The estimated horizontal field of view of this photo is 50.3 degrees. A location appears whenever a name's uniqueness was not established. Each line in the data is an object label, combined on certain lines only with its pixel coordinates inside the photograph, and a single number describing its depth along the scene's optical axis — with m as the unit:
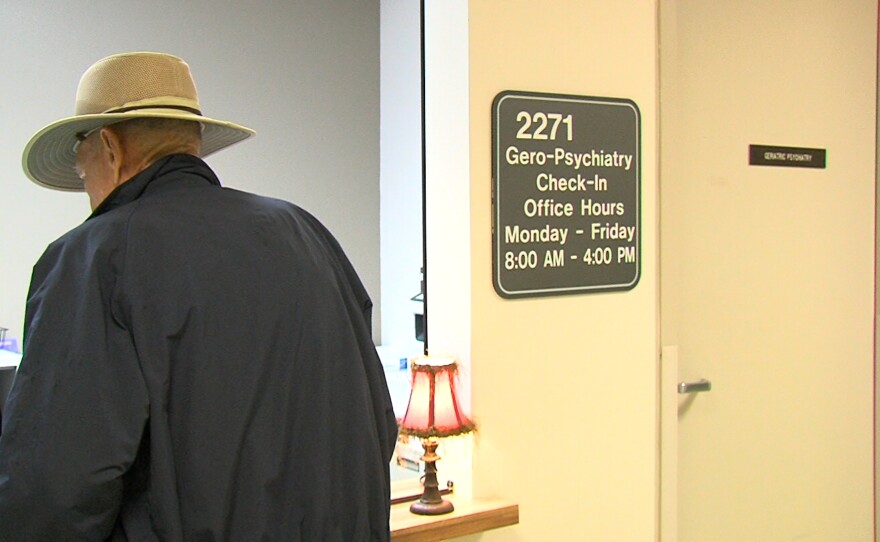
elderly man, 1.21
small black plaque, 2.71
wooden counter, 1.97
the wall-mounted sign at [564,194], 2.17
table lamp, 2.02
